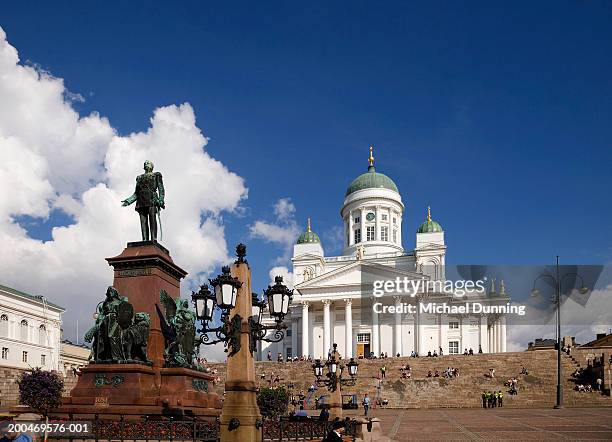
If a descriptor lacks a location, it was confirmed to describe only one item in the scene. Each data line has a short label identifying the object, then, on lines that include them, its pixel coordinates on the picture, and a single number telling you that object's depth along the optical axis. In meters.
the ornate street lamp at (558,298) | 38.08
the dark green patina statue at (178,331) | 15.77
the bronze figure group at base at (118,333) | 14.98
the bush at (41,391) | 13.55
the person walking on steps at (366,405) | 33.91
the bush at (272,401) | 25.06
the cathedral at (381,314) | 76.88
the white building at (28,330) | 60.94
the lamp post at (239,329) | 9.83
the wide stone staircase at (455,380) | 44.09
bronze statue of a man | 17.27
